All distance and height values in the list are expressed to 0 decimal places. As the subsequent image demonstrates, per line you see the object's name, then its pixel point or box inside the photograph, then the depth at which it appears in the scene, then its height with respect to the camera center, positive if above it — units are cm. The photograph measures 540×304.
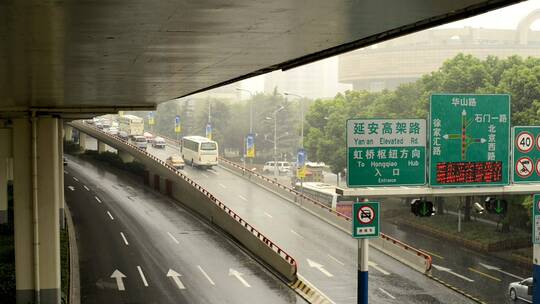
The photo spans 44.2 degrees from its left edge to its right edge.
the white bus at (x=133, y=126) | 9312 -20
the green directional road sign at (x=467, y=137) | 1853 -34
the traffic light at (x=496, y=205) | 1783 -217
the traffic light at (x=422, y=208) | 1764 -221
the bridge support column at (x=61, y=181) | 3647 -314
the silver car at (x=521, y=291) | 2756 -695
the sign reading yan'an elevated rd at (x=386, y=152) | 1816 -75
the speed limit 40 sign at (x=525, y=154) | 1873 -82
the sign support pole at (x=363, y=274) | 1719 -388
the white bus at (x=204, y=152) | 6819 -285
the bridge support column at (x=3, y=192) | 3919 -401
